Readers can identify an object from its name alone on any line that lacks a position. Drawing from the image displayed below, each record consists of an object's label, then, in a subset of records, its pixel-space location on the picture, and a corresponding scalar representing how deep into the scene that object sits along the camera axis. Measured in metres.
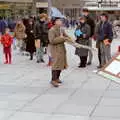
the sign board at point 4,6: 46.69
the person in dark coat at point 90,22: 15.76
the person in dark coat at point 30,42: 18.15
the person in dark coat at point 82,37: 15.38
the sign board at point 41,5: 53.88
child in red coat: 16.78
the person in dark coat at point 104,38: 14.94
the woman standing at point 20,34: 20.22
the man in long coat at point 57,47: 11.32
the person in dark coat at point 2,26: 28.84
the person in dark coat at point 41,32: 16.64
